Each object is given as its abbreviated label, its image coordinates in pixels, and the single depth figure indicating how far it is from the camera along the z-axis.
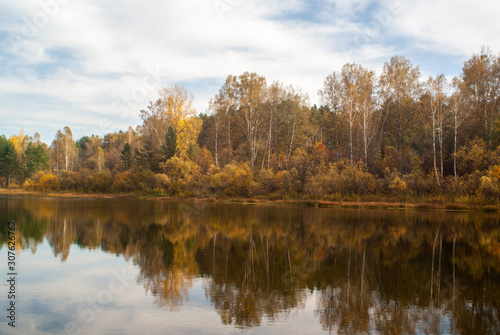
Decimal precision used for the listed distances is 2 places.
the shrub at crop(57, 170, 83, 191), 70.50
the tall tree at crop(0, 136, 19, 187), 81.64
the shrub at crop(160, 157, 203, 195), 58.22
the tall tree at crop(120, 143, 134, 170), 71.81
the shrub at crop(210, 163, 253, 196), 53.03
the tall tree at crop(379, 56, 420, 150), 49.97
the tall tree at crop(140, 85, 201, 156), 62.53
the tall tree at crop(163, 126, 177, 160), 60.88
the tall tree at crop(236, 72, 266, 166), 56.00
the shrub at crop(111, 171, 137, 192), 64.69
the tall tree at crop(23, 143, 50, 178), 82.00
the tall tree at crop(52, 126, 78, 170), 93.01
